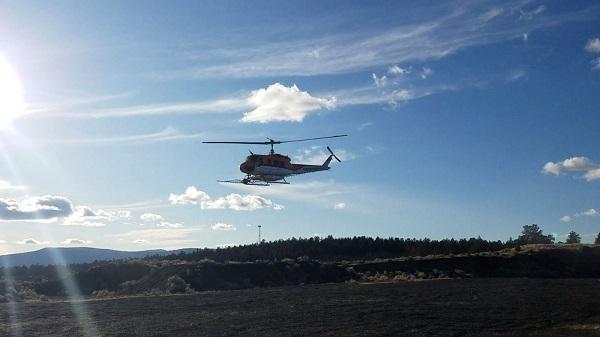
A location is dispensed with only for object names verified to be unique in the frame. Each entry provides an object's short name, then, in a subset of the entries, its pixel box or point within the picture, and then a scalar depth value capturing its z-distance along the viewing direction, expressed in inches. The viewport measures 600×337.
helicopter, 1802.4
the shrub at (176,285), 1716.3
